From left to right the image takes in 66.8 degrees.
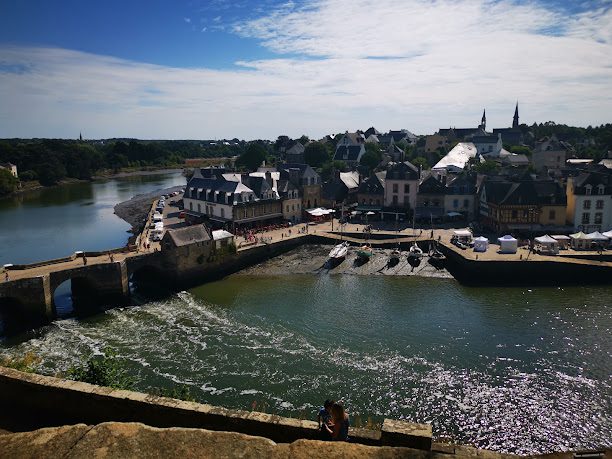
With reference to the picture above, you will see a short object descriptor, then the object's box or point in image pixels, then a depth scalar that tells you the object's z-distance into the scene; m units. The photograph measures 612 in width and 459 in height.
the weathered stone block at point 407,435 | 7.55
